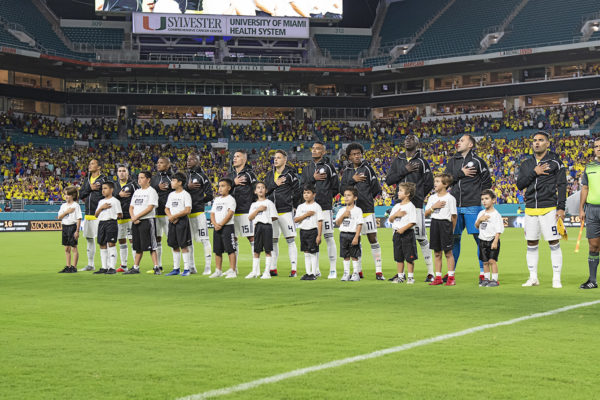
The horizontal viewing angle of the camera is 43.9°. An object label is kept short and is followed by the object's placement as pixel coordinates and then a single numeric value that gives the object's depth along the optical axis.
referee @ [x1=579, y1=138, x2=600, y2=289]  11.39
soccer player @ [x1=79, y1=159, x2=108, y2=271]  16.00
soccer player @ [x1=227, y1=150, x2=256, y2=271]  14.69
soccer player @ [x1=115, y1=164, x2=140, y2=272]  15.93
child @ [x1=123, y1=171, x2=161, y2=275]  15.09
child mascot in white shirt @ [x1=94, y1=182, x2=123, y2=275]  15.35
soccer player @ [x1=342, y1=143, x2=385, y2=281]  13.52
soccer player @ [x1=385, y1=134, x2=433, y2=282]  13.19
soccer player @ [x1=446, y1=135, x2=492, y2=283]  12.70
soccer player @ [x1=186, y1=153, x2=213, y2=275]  15.16
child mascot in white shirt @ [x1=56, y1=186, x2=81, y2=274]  15.58
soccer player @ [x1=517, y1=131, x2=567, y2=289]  11.67
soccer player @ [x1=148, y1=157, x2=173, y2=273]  15.78
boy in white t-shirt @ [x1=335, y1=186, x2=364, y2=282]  13.23
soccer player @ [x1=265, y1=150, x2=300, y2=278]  14.47
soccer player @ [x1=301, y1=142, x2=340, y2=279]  14.11
